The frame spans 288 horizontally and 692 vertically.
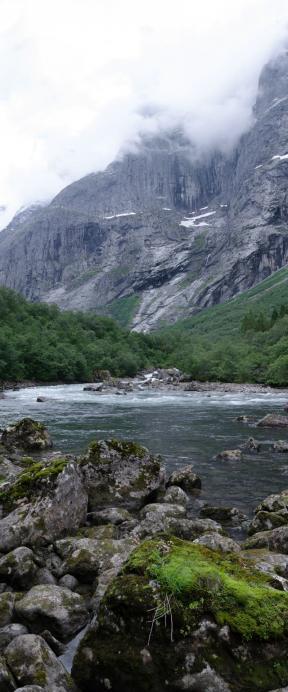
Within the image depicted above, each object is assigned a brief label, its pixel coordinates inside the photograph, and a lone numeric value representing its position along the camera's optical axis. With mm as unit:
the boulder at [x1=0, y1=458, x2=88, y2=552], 12802
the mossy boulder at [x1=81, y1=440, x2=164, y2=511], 18045
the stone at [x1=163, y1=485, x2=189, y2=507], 18917
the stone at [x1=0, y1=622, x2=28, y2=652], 8484
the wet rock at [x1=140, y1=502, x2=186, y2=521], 16138
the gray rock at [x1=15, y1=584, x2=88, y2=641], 9148
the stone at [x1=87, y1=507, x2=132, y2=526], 15555
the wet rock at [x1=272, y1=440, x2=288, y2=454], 30109
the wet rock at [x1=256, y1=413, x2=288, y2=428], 40125
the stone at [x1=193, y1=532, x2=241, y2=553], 12266
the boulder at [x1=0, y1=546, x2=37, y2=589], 10875
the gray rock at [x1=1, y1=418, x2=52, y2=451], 29750
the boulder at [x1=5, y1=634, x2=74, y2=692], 7148
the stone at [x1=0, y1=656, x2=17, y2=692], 7035
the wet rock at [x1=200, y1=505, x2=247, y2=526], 17281
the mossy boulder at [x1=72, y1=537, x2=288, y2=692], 6777
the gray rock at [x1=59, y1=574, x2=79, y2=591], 11000
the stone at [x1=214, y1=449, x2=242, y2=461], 27516
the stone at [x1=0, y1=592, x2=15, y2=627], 9133
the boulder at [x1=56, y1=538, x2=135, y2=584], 11227
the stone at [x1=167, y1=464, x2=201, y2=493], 21172
